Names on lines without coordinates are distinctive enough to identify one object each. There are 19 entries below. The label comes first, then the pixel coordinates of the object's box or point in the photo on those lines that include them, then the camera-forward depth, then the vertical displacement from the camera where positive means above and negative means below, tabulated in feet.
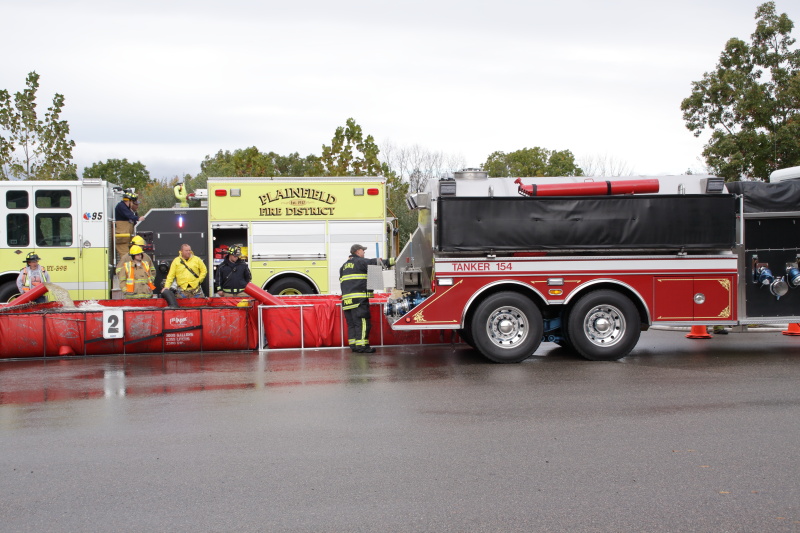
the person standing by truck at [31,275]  44.47 -1.29
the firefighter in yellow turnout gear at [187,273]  45.42 -1.25
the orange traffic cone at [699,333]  43.50 -4.92
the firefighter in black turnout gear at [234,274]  45.68 -1.35
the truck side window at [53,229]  48.67 +1.59
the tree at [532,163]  163.32 +20.07
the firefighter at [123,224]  49.67 +1.91
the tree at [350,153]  94.68 +12.45
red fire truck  34.01 -0.68
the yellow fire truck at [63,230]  48.57 +1.50
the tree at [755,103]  76.33 +15.02
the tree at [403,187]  94.02 +9.81
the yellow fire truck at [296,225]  49.78 +1.78
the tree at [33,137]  85.92 +13.61
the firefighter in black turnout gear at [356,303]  38.40 -2.66
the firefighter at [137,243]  46.24 +0.54
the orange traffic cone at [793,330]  44.01 -4.87
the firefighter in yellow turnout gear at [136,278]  45.80 -1.55
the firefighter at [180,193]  53.52 +4.25
